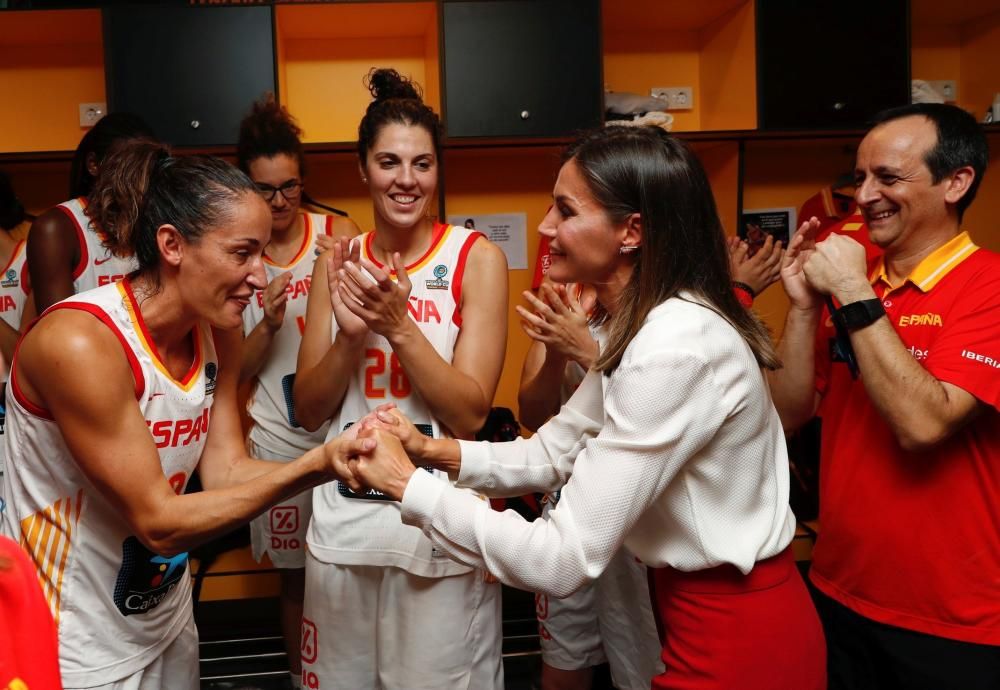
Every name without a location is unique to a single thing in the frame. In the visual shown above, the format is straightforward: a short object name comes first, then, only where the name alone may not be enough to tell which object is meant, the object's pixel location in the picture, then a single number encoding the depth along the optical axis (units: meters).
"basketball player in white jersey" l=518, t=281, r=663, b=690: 2.07
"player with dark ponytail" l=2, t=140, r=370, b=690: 1.45
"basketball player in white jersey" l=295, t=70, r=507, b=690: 1.85
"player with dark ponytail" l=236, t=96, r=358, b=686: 2.70
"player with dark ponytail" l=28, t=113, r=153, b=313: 2.51
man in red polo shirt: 1.71
